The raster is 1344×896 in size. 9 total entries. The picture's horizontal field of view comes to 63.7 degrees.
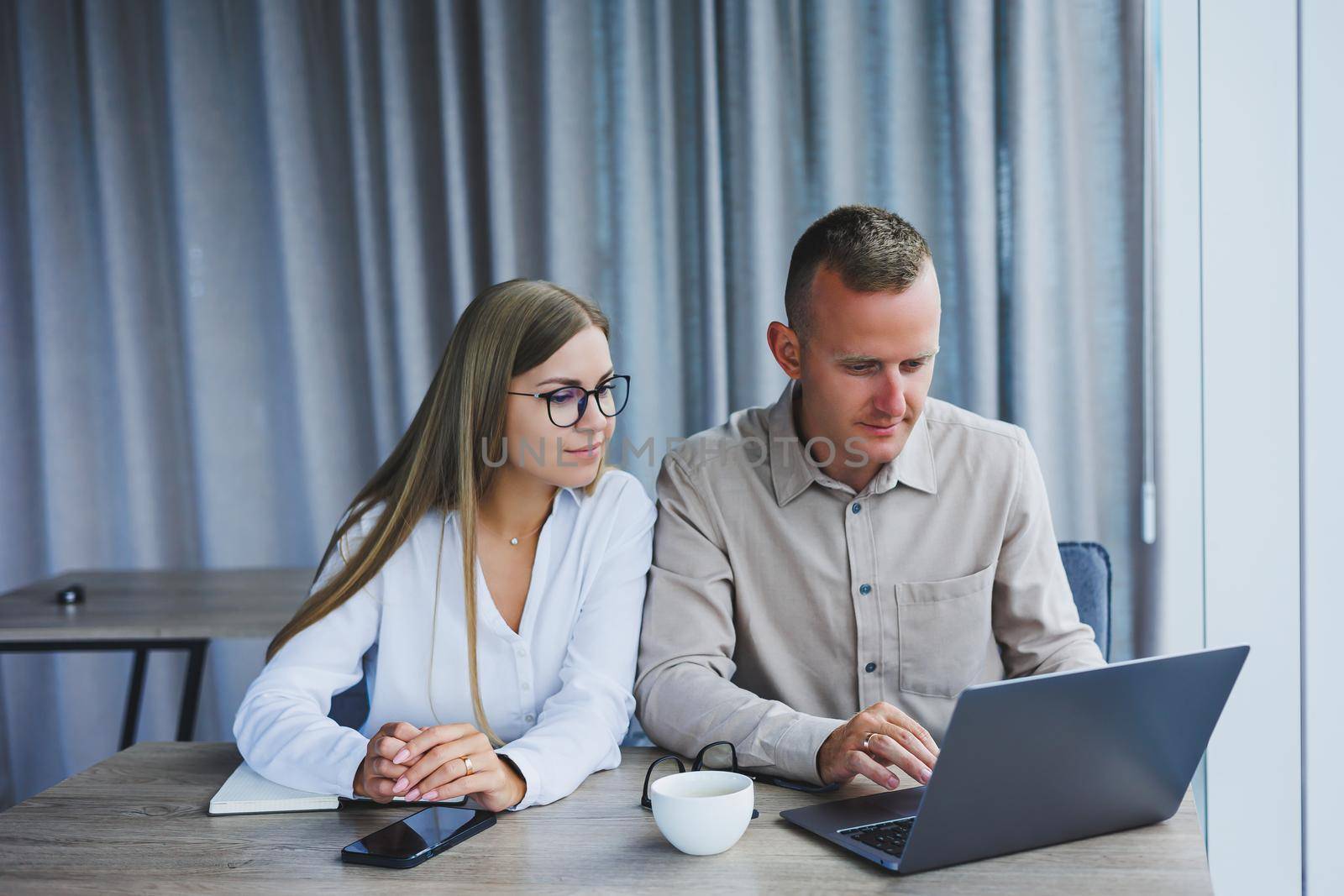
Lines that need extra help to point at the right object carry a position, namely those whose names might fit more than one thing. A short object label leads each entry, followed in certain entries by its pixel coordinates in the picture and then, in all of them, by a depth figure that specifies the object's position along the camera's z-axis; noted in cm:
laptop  90
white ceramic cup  99
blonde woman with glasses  146
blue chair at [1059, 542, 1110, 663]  175
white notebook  117
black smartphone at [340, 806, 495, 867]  102
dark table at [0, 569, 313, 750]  215
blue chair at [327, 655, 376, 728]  167
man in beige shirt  149
